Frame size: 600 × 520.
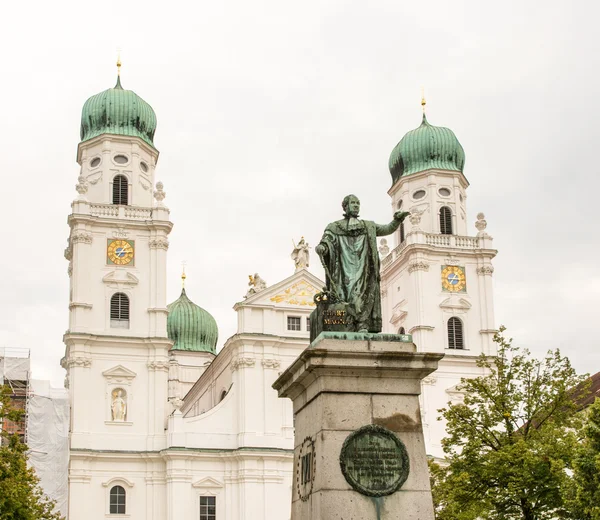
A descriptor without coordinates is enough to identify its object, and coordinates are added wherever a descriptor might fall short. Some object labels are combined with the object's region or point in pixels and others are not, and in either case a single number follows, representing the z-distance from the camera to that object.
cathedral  47.19
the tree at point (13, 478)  27.22
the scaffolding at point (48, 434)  46.44
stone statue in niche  47.69
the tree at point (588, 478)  23.92
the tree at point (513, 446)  24.14
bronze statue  12.27
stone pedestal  11.20
